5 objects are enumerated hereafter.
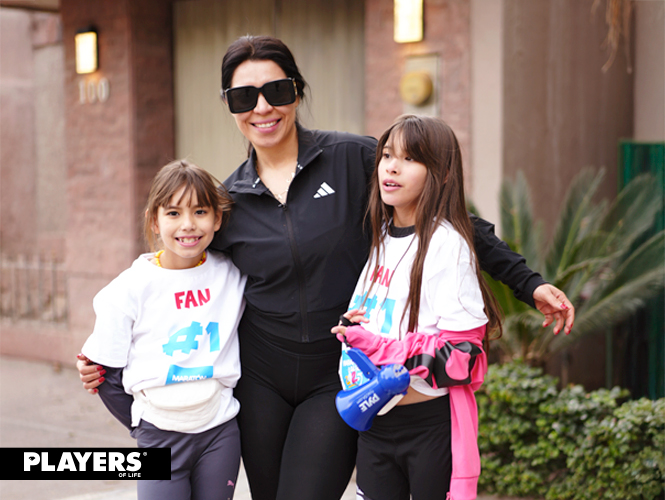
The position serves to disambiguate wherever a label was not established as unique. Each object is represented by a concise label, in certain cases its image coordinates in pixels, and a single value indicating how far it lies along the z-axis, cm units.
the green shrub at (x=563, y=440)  366
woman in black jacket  239
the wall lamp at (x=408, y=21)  535
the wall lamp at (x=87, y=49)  722
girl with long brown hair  208
